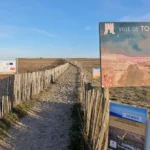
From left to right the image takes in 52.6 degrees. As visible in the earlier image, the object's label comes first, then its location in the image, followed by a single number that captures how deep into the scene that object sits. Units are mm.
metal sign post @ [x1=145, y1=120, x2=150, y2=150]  1643
